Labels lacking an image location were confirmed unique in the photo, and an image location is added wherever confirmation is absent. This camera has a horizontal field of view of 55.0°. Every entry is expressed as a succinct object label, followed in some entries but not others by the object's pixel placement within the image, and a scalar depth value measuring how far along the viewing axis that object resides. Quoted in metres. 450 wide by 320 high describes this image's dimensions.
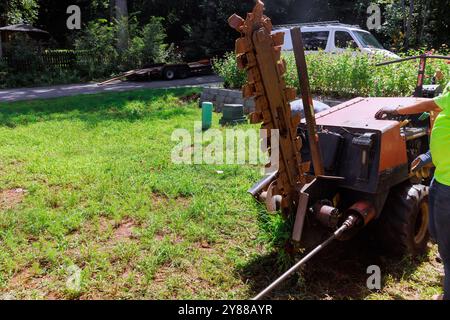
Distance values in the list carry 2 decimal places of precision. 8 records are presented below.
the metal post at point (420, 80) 4.51
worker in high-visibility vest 2.63
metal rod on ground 2.59
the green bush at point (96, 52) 19.89
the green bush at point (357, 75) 7.70
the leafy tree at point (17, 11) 21.27
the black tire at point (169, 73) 18.44
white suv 12.47
